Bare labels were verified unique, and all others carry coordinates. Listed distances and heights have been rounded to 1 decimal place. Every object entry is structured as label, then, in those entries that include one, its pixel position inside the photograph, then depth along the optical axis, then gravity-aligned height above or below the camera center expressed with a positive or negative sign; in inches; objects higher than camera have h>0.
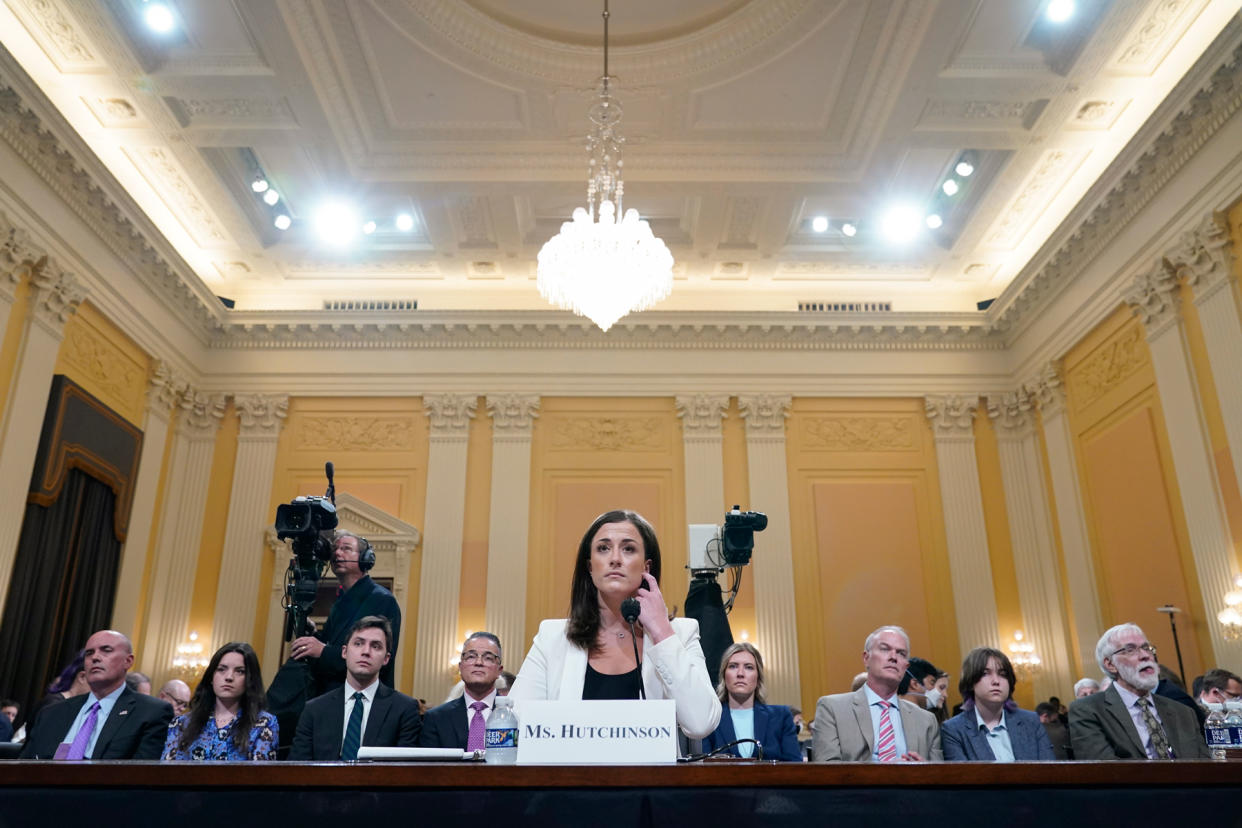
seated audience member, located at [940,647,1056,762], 150.6 -9.7
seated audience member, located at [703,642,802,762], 148.7 -7.0
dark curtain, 312.8 +34.7
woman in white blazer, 81.4 +4.0
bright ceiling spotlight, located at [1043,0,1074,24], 299.4 +229.6
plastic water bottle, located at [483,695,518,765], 73.9 -5.7
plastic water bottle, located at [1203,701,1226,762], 104.3 -7.2
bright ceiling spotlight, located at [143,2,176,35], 299.9 +229.3
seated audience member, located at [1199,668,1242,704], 227.3 -5.3
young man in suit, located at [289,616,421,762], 131.6 -6.6
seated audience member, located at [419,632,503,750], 140.9 -6.0
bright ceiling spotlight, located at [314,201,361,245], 418.6 +224.7
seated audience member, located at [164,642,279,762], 134.9 -7.6
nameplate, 65.3 -4.8
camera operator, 147.3 +10.9
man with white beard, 146.9 -8.5
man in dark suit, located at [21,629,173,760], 145.6 -8.1
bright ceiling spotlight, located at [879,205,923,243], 425.1 +224.2
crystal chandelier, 296.2 +141.3
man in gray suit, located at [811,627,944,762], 145.9 -8.9
